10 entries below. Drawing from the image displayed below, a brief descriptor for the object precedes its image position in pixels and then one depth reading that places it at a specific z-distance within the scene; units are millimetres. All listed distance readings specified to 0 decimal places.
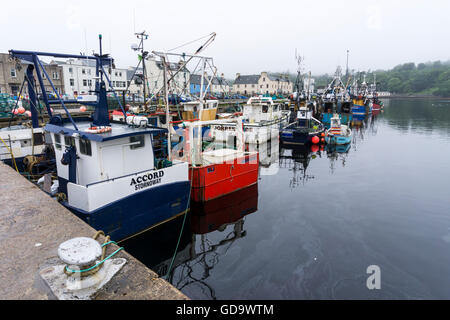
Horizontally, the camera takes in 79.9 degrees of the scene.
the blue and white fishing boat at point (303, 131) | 31500
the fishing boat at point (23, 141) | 14953
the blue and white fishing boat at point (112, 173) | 9828
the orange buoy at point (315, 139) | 31953
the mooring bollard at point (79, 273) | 4641
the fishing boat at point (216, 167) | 14719
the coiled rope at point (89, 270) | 4804
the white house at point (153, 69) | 69938
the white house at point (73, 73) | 56438
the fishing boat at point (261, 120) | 29500
